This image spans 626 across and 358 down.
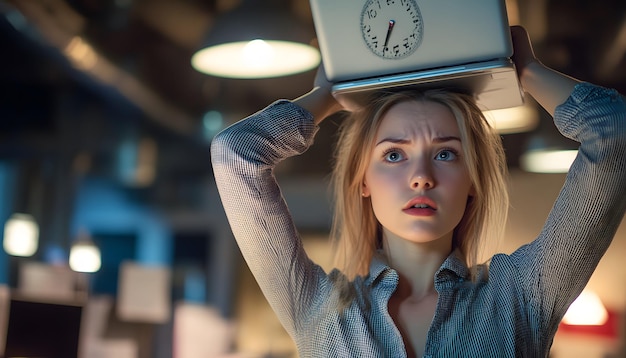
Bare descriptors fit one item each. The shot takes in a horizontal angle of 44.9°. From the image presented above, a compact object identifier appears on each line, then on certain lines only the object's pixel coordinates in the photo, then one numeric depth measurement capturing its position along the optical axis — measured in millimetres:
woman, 1046
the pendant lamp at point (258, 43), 2281
